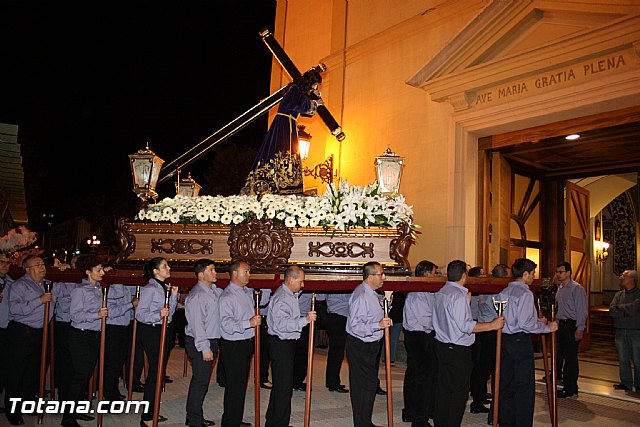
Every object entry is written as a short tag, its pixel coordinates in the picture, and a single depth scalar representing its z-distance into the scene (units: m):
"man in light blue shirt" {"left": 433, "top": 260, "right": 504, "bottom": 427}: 6.21
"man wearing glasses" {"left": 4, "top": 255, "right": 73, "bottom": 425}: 7.00
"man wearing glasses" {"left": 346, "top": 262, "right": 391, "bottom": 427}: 6.45
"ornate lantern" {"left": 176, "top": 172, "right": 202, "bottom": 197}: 10.79
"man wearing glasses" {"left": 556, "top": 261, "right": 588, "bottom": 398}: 9.49
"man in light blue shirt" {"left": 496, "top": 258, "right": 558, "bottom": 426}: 6.59
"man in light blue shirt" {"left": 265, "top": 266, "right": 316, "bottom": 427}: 6.43
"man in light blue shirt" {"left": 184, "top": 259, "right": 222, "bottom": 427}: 6.47
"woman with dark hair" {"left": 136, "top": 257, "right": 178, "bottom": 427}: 7.02
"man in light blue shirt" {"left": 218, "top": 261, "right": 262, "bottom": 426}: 6.42
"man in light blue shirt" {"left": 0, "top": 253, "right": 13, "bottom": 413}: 7.34
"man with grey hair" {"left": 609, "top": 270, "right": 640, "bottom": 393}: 9.59
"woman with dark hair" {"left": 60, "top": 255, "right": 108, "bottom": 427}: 6.64
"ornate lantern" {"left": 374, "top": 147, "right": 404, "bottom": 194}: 8.32
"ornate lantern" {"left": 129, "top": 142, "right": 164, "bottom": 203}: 8.74
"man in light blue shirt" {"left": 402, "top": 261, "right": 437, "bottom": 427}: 7.20
